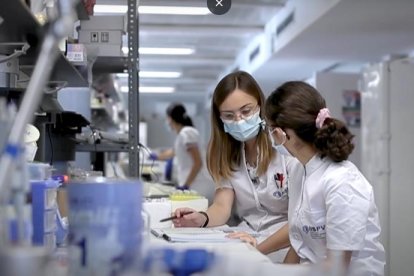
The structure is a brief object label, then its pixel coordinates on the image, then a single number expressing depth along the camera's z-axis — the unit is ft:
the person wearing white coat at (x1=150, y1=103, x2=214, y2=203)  17.04
